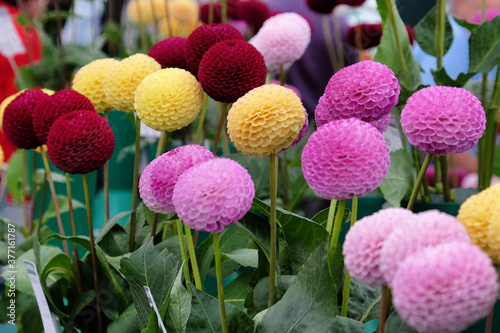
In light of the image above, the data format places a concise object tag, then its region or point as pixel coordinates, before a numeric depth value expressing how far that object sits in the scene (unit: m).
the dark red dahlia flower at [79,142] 0.33
